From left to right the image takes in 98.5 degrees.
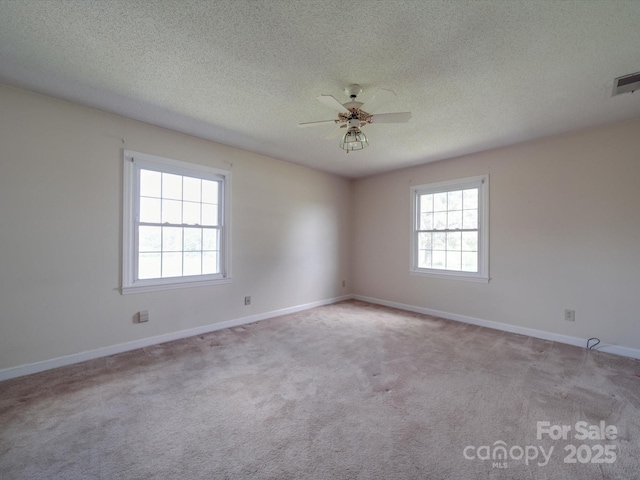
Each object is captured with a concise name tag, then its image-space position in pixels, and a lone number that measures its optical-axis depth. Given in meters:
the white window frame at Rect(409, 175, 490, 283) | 4.05
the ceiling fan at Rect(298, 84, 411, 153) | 2.21
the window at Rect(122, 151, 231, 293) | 3.15
